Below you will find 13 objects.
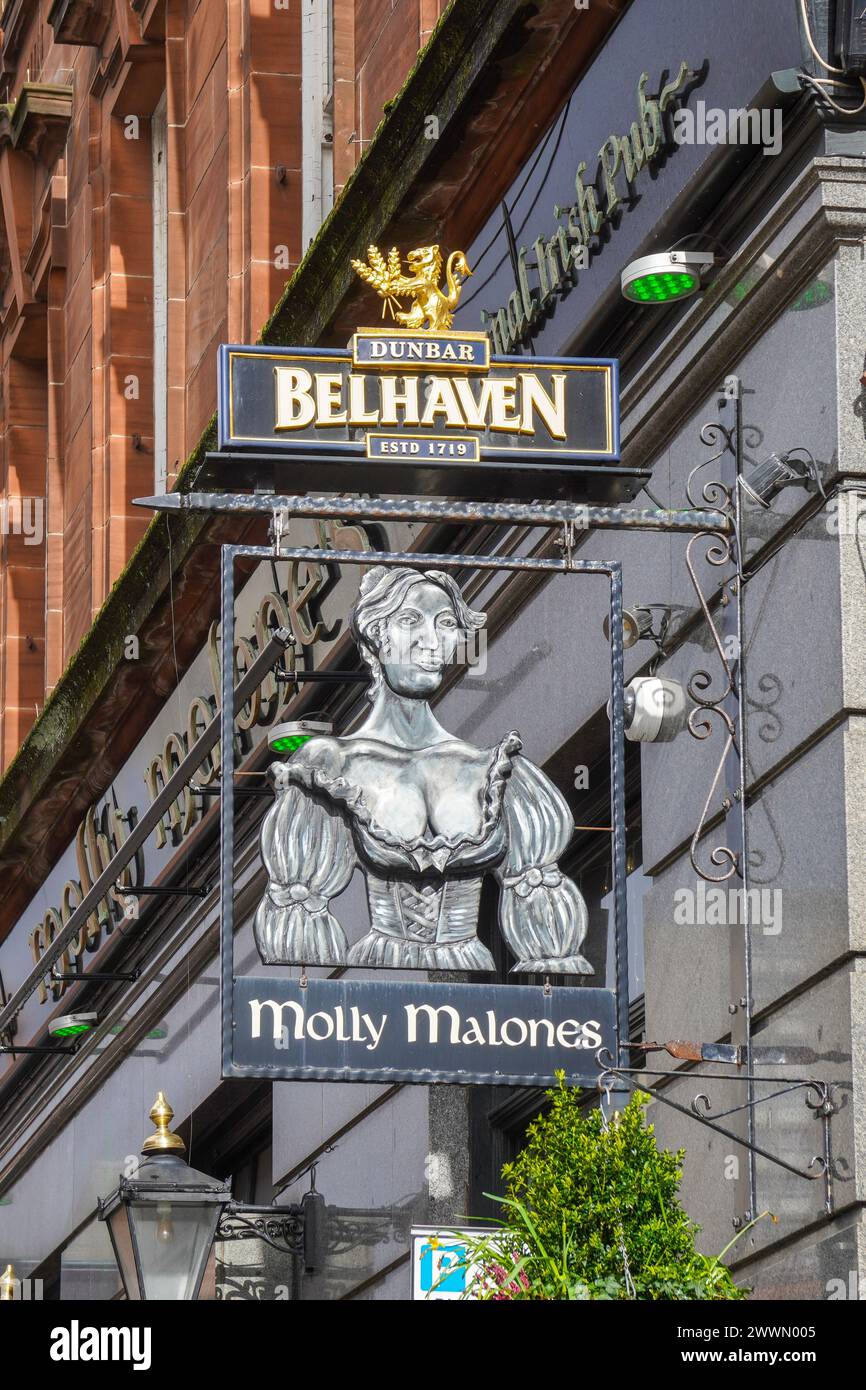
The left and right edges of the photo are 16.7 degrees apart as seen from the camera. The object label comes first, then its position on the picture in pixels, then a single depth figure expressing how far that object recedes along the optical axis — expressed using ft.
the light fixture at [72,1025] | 75.36
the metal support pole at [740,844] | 35.19
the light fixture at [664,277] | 38.45
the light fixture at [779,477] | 35.24
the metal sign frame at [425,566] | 33.45
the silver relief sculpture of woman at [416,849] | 34.76
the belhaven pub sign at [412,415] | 36.22
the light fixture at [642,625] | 39.32
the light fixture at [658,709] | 38.42
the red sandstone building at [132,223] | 66.64
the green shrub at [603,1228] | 28.19
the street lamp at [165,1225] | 40.78
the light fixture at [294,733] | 46.01
